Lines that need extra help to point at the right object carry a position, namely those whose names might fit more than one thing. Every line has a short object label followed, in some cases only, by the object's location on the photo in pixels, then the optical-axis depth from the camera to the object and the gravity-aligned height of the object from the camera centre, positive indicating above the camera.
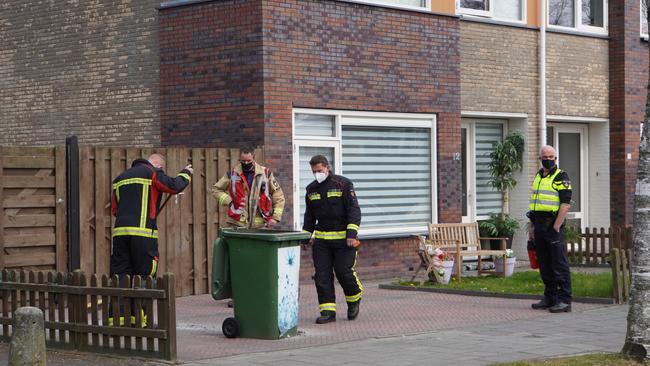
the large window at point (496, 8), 19.80 +2.90
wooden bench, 16.84 -1.04
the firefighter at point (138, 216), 11.31 -0.40
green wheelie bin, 11.19 -1.05
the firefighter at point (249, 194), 13.54 -0.24
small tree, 20.30 +0.18
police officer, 13.27 -0.65
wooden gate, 13.05 -0.37
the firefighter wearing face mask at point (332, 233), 12.34 -0.64
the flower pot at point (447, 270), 16.19 -1.39
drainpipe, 20.67 +1.88
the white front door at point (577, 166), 22.72 +0.11
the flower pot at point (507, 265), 17.22 -1.41
